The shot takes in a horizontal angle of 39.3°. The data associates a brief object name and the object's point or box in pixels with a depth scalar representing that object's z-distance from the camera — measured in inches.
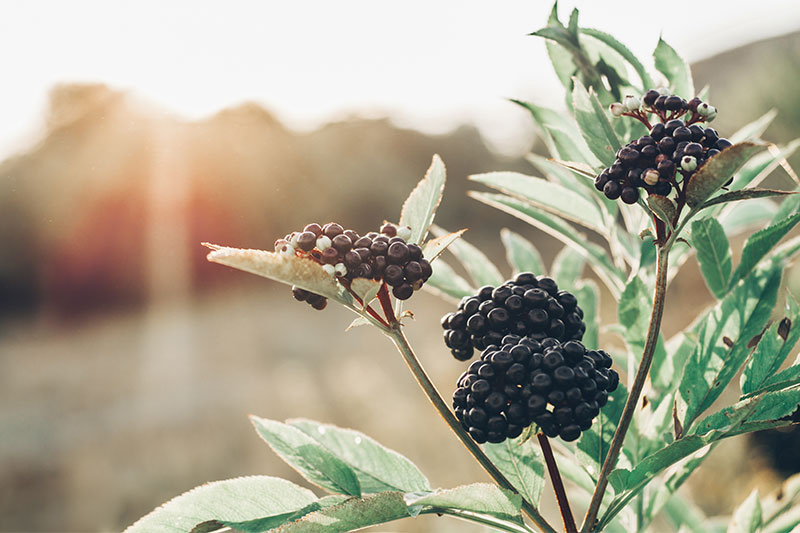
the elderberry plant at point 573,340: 10.7
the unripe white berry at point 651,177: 10.6
